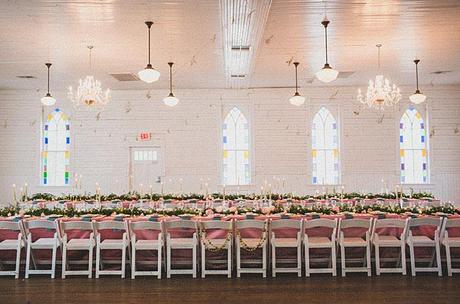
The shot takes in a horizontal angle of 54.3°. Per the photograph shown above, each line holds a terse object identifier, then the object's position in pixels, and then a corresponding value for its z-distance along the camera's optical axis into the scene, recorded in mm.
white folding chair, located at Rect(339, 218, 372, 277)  6500
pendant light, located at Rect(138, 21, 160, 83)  7641
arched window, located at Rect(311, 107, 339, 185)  15281
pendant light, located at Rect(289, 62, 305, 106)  10852
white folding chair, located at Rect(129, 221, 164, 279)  6496
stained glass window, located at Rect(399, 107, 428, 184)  15242
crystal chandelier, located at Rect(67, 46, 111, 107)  10523
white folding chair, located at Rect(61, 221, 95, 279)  6602
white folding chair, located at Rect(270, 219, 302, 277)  6488
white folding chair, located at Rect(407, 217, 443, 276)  6531
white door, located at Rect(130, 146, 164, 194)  15109
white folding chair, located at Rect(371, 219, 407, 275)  6480
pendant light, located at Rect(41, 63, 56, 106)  10430
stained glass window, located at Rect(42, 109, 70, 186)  15375
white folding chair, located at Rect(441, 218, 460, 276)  6500
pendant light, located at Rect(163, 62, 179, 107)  10739
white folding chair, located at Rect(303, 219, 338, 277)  6469
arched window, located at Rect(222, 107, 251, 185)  15445
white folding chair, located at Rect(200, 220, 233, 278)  6551
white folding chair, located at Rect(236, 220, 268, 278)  6527
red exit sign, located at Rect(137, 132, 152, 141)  15141
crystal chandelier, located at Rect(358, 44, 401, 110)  10633
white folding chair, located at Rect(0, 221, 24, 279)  6637
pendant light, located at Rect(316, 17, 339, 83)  7418
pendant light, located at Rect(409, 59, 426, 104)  10445
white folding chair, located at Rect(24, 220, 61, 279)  6613
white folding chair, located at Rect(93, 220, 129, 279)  6543
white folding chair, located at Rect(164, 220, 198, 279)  6531
